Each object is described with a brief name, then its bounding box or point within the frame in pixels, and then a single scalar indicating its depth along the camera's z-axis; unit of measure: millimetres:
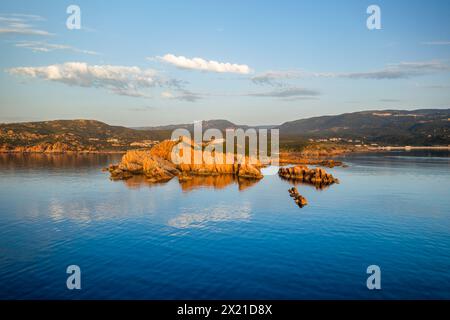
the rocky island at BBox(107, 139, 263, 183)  109875
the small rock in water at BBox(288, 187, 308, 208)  66375
